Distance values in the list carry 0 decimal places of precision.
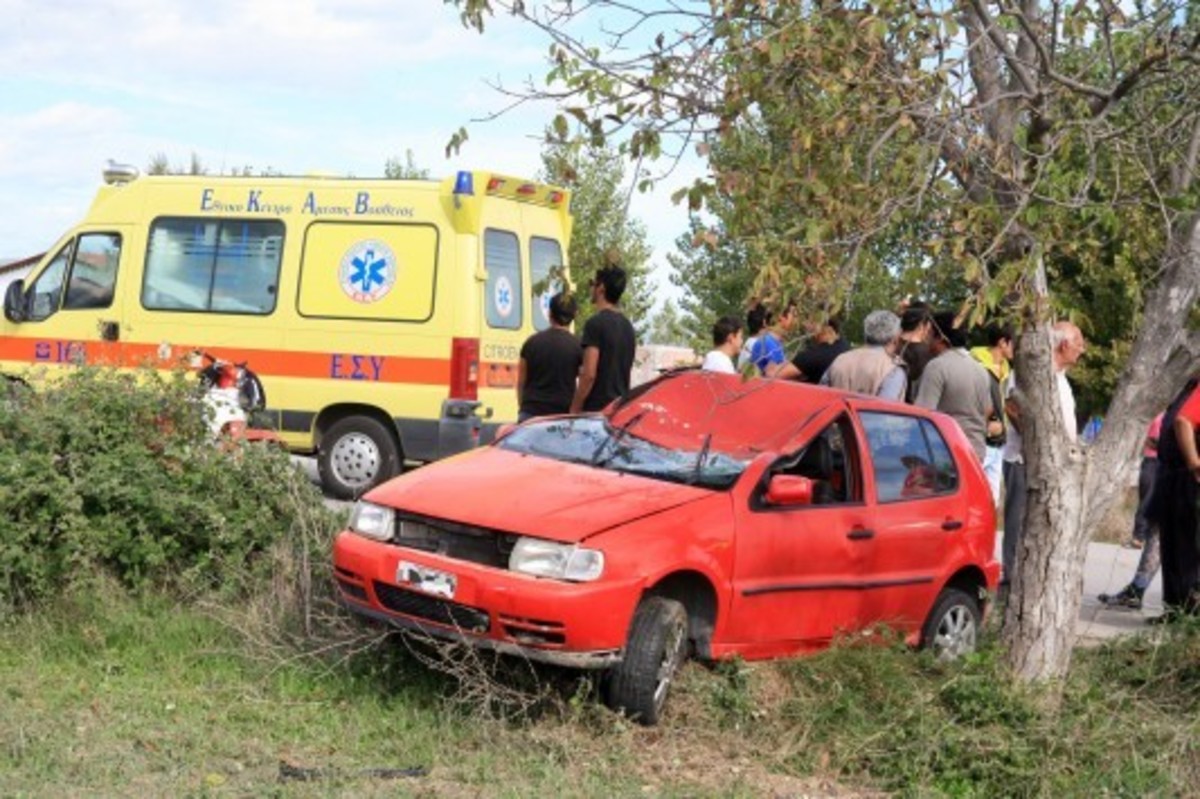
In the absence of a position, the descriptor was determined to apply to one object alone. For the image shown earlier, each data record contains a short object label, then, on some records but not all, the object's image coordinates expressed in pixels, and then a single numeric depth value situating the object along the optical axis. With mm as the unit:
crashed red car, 7172
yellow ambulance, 14688
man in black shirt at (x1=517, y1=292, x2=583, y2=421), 11289
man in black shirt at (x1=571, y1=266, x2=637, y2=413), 10977
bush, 8648
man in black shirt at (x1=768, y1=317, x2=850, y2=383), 11250
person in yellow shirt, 11164
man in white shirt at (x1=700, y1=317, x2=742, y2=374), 10898
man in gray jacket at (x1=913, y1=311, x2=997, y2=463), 10766
